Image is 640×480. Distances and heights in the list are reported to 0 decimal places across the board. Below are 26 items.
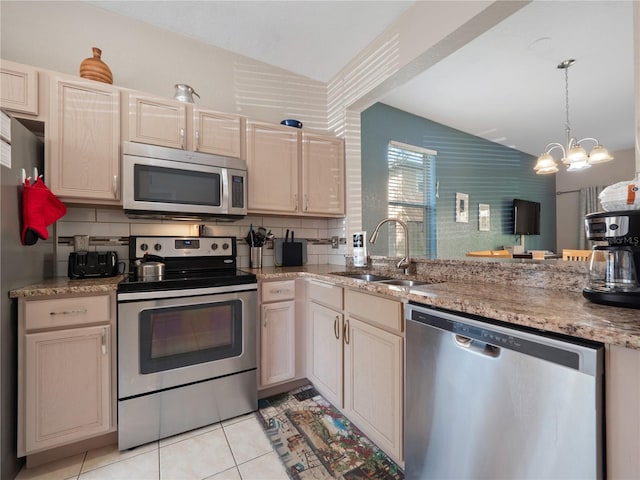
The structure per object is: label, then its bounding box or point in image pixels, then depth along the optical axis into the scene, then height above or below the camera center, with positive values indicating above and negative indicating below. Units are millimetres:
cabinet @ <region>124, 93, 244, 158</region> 1841 +783
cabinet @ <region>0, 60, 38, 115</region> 1493 +807
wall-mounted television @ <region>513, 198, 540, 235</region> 5359 +429
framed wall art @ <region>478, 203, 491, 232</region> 4703 +378
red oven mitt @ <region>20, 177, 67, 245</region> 1407 +137
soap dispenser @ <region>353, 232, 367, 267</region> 2234 -94
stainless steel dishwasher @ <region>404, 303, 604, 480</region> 692 -483
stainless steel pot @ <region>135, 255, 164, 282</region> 1688 -191
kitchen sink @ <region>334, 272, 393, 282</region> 1961 -262
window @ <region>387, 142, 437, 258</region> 3441 +547
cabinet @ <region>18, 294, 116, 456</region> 1325 -645
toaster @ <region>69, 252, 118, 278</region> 1681 -158
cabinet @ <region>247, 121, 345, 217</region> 2256 +568
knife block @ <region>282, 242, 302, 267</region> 2555 -137
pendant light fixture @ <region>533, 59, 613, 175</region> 3041 +920
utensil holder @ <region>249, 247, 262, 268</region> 2416 -152
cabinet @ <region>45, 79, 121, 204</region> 1633 +572
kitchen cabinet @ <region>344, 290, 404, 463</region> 1290 -649
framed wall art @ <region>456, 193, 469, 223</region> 4203 +481
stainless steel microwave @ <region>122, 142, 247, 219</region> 1768 +370
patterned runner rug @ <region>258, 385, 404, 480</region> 1361 -1109
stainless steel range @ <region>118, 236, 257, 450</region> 1502 -634
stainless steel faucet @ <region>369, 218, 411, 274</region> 1826 -150
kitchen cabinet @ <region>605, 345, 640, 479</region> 626 -389
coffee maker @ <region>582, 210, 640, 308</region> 812 -52
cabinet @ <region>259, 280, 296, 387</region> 1933 -654
